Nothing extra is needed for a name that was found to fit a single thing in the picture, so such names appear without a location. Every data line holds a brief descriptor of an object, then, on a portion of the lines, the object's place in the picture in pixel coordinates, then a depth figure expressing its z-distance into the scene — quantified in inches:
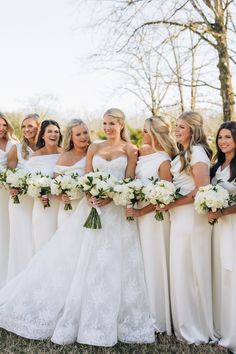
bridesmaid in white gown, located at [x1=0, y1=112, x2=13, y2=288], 289.6
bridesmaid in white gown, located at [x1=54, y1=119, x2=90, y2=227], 252.1
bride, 210.8
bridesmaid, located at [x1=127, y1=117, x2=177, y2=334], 223.6
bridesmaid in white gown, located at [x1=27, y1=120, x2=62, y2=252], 263.0
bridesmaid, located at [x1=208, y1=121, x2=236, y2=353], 203.8
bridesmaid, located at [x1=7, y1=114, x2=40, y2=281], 276.7
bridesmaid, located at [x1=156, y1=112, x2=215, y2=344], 213.8
